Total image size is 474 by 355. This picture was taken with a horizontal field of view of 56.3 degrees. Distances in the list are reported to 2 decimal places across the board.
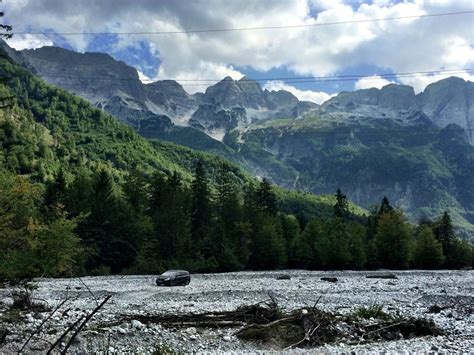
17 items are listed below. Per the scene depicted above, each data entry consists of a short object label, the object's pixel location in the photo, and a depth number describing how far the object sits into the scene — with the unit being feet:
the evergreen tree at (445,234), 299.79
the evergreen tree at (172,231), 237.45
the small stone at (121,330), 60.06
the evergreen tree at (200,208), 275.59
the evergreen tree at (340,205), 337.27
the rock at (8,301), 75.74
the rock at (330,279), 153.15
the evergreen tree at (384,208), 319.80
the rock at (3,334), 53.46
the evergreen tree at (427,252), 263.29
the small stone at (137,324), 63.17
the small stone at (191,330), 61.94
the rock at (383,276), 169.17
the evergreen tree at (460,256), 290.97
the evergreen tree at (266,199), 322.34
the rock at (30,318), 63.93
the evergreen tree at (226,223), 231.09
